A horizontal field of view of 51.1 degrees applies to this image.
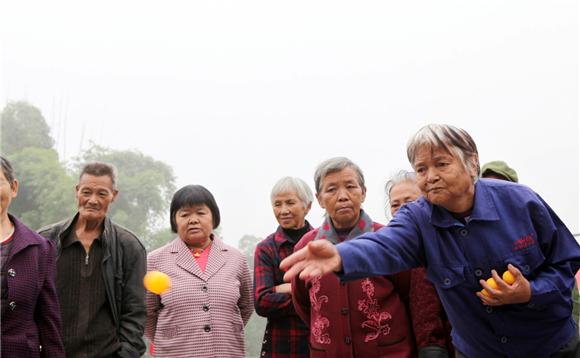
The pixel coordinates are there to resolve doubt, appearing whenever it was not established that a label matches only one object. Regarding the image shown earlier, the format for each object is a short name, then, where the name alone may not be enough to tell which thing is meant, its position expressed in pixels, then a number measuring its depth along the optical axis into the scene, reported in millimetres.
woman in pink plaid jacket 4016
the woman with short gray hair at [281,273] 4086
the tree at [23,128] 33156
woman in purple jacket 3258
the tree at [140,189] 30625
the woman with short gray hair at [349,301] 3266
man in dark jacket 3873
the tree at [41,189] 26094
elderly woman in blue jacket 2518
